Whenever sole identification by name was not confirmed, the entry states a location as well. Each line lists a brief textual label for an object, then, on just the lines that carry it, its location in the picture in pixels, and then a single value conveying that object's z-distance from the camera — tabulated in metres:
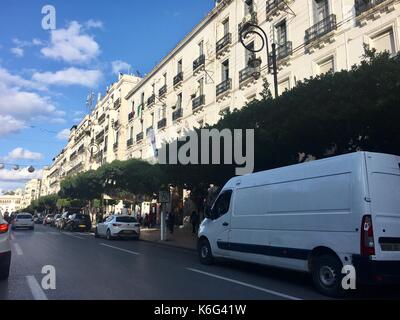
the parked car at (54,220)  45.34
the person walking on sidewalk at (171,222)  28.05
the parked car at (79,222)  34.69
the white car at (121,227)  23.55
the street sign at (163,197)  22.27
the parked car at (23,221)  36.19
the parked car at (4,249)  8.77
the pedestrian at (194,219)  26.39
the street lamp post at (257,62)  16.19
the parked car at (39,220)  65.25
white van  7.60
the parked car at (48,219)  52.54
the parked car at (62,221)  39.24
